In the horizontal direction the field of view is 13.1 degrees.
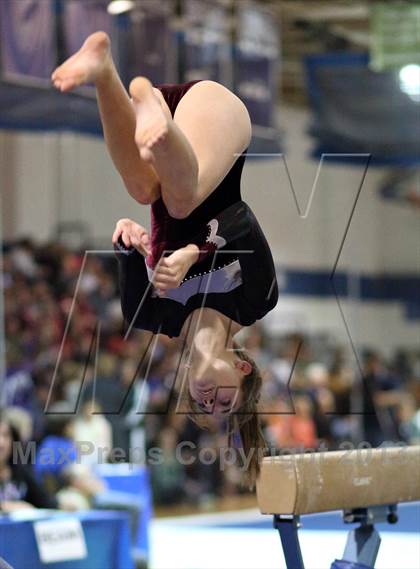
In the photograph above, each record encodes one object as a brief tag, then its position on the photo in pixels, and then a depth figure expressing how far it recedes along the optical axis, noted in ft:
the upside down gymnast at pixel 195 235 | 15.52
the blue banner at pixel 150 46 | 42.81
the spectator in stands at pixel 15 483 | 30.44
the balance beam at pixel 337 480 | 19.19
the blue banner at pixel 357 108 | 45.39
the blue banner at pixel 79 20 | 38.95
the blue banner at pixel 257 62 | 47.46
